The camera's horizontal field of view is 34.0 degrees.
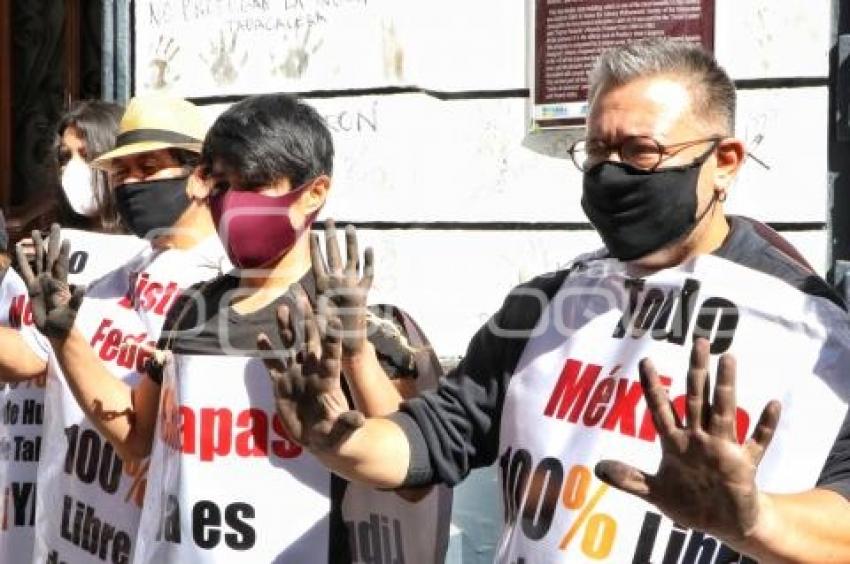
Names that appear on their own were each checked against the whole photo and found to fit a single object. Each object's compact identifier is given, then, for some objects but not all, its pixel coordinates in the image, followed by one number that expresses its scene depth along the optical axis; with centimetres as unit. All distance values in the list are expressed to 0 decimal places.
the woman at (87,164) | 390
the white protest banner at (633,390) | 203
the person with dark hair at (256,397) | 264
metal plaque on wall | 486
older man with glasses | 205
